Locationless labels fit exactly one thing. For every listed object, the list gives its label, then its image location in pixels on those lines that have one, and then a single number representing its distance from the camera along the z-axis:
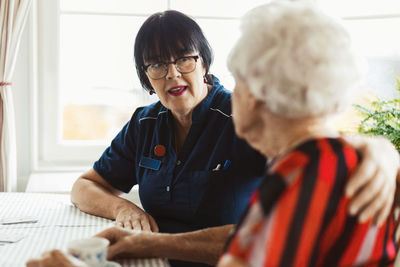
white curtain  2.42
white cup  1.02
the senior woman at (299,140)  0.75
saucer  1.09
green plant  2.25
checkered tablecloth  1.28
